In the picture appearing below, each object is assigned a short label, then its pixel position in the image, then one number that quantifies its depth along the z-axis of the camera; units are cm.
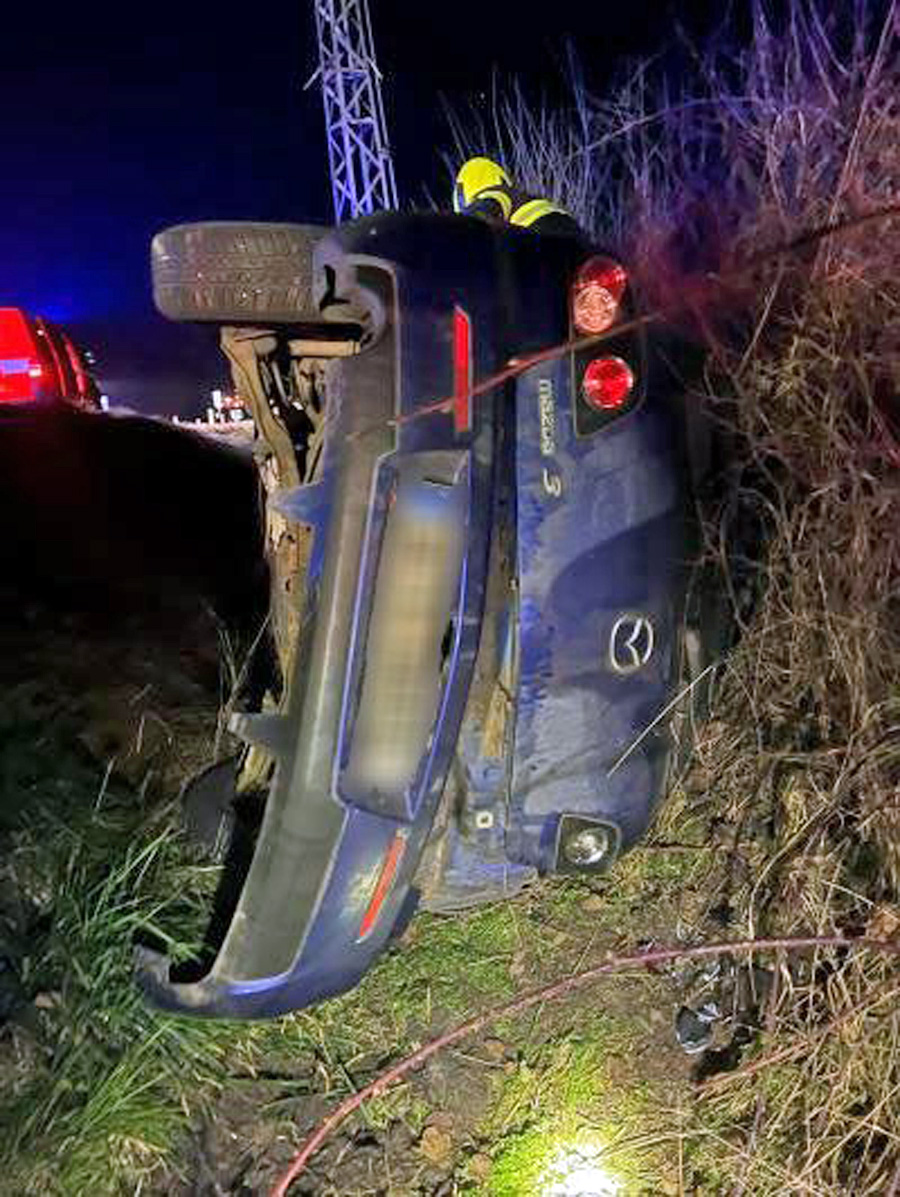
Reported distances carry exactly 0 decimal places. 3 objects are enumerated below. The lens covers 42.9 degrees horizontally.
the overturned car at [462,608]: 217
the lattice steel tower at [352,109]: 2281
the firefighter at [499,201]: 319
